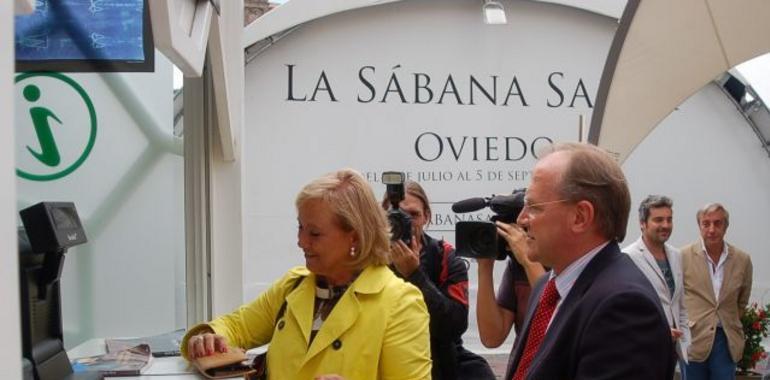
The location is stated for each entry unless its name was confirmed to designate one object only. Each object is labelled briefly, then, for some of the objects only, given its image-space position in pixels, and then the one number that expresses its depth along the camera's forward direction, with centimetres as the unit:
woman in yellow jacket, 243
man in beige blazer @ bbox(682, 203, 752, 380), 645
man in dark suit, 178
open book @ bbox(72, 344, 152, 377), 251
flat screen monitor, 389
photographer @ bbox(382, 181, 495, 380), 327
